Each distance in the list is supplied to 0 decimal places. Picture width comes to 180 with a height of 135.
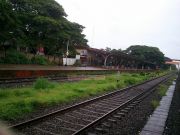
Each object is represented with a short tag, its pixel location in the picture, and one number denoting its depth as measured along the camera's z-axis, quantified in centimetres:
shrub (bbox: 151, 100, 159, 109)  1535
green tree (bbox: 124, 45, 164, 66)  10781
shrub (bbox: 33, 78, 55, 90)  1662
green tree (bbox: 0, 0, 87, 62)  2941
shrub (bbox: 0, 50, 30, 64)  3308
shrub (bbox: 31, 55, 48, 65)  3889
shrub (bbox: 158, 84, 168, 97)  2280
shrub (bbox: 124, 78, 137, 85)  3117
